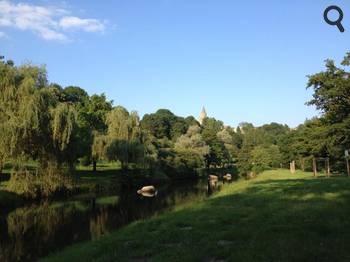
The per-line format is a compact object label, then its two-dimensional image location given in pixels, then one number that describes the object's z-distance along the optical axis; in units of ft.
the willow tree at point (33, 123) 76.41
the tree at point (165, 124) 339.38
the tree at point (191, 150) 178.50
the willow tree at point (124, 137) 121.60
